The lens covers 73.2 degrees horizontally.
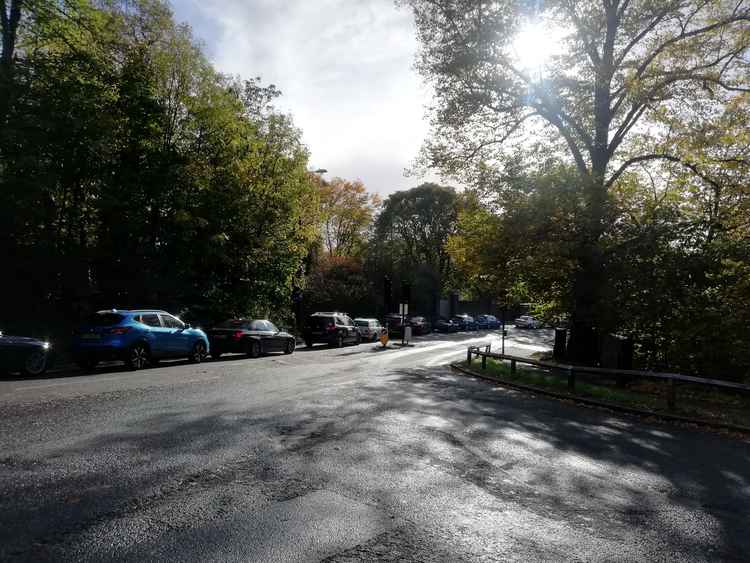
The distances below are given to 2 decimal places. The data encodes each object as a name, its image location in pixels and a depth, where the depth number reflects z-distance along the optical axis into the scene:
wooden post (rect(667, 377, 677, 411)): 10.80
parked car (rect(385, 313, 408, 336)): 38.41
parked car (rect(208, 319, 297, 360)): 19.05
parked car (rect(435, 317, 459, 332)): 49.06
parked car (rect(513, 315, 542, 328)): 61.56
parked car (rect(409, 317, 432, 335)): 42.56
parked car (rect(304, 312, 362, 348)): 27.23
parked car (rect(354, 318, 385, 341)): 32.53
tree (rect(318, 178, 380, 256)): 51.56
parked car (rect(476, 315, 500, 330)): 59.32
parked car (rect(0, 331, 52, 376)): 11.77
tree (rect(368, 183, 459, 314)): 51.38
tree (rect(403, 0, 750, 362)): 17.08
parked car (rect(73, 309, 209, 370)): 13.84
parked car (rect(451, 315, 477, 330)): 52.14
